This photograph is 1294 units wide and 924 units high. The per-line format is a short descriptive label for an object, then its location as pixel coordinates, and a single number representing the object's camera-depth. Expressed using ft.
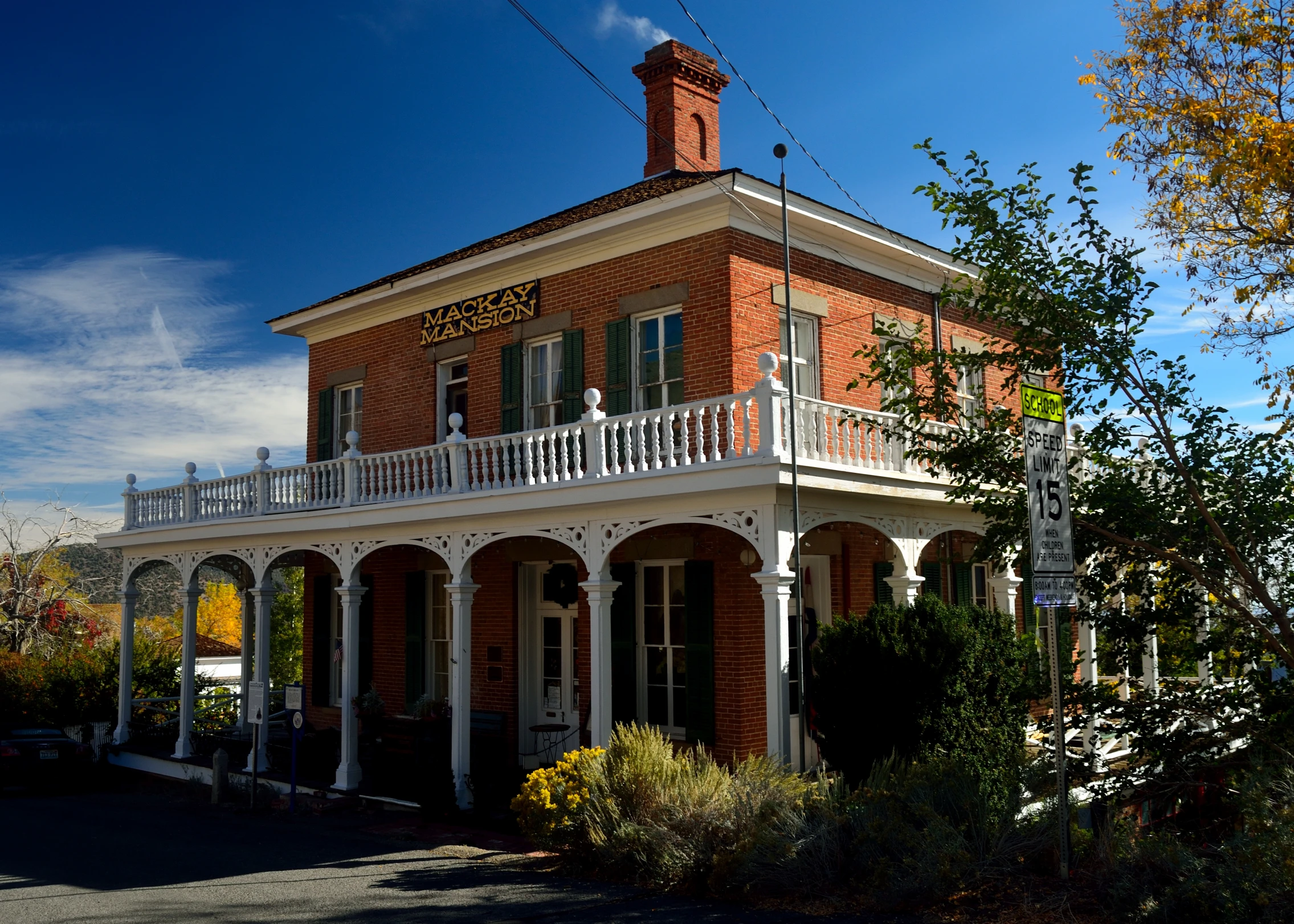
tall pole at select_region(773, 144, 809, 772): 33.91
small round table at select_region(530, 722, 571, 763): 50.80
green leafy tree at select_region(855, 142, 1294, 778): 30.60
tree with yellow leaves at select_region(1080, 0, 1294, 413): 36.17
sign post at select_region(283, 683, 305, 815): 46.98
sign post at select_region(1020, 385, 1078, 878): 23.26
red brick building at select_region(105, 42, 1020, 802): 39.55
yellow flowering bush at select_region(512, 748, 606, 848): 33.86
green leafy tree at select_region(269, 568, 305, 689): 115.96
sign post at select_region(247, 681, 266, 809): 50.67
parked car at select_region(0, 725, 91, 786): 58.08
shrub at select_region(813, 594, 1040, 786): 33.09
